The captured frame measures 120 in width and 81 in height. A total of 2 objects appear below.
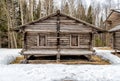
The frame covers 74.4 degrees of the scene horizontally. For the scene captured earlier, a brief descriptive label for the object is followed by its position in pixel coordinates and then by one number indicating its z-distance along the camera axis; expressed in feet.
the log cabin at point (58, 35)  22.61
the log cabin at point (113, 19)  35.33
